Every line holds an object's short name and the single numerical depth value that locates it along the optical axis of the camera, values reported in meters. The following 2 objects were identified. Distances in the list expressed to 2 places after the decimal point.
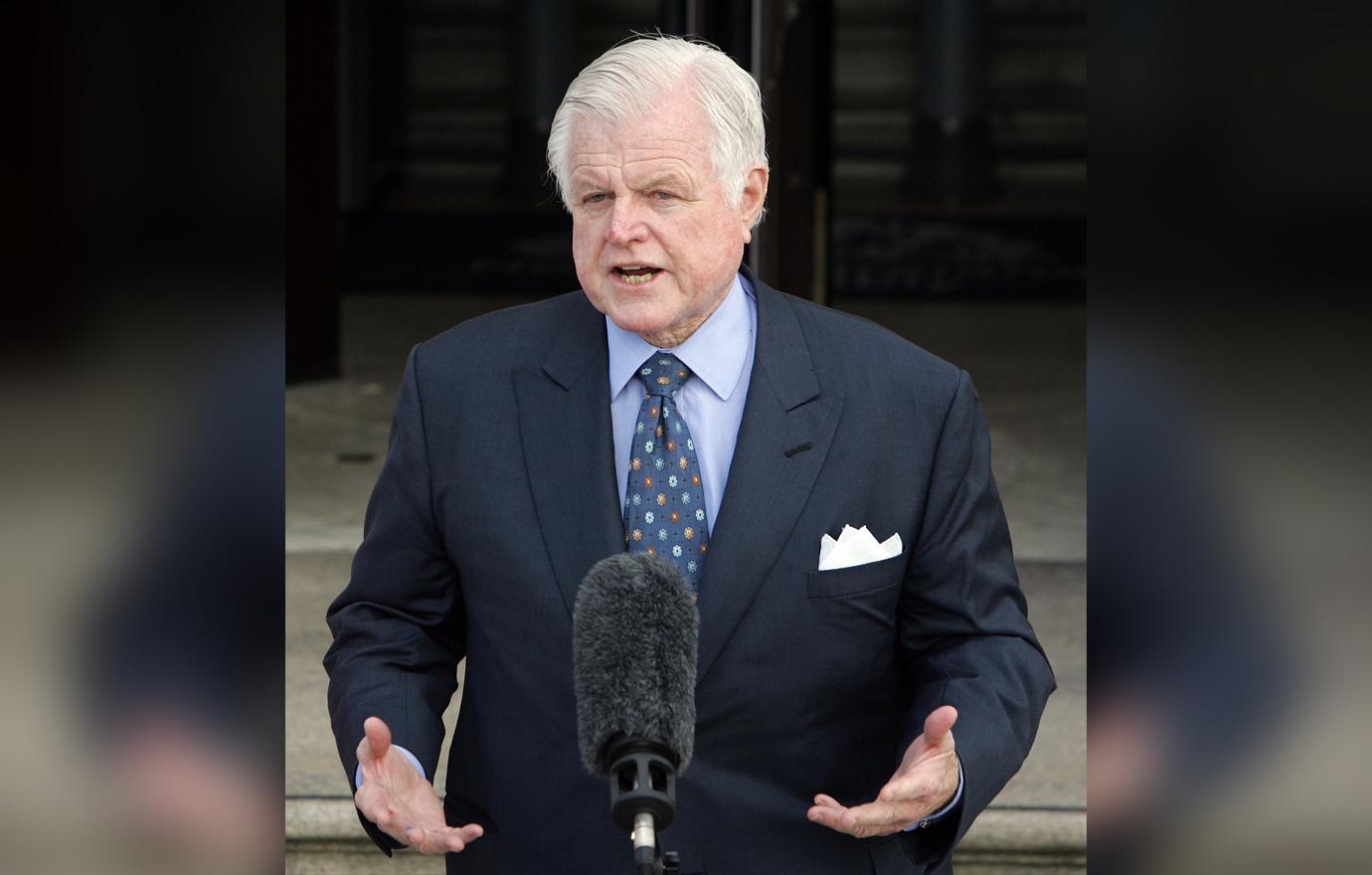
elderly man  6.73
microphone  6.32
